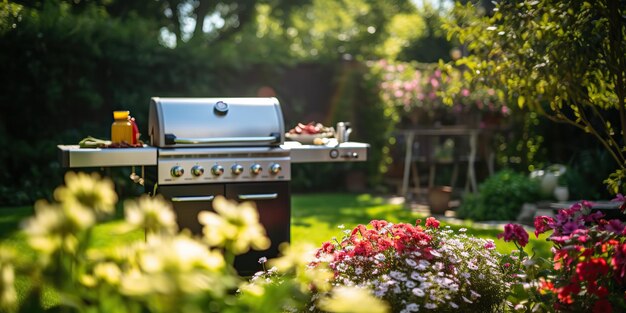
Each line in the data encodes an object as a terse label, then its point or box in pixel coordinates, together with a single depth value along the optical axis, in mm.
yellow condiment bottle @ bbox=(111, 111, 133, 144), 4125
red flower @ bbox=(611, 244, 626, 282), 2650
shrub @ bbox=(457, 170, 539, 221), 7395
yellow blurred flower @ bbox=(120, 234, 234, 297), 1370
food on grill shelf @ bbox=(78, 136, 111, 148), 3975
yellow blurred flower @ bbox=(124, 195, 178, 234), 1570
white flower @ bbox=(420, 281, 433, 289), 2875
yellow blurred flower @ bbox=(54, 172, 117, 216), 1562
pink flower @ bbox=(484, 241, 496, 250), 3475
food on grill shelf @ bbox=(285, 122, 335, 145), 4773
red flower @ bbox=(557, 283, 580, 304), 2678
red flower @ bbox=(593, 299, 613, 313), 2676
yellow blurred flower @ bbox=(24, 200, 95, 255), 1445
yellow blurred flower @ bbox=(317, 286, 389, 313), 1402
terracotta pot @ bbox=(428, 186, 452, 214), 7914
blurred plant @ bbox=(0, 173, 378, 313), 1425
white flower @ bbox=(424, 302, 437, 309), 2820
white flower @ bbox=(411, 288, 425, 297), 2756
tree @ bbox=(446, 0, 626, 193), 3584
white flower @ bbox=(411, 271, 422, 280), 2949
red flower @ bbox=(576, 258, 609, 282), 2572
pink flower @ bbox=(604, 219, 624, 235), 2857
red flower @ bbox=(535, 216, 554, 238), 3203
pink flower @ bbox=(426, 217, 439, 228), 3451
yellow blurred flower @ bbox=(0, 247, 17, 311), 1487
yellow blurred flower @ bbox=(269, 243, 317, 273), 1776
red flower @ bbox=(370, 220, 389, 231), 3439
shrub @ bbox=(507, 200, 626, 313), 2676
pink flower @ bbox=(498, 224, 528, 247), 3094
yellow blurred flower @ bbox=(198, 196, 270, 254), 1633
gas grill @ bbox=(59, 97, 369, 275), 3965
